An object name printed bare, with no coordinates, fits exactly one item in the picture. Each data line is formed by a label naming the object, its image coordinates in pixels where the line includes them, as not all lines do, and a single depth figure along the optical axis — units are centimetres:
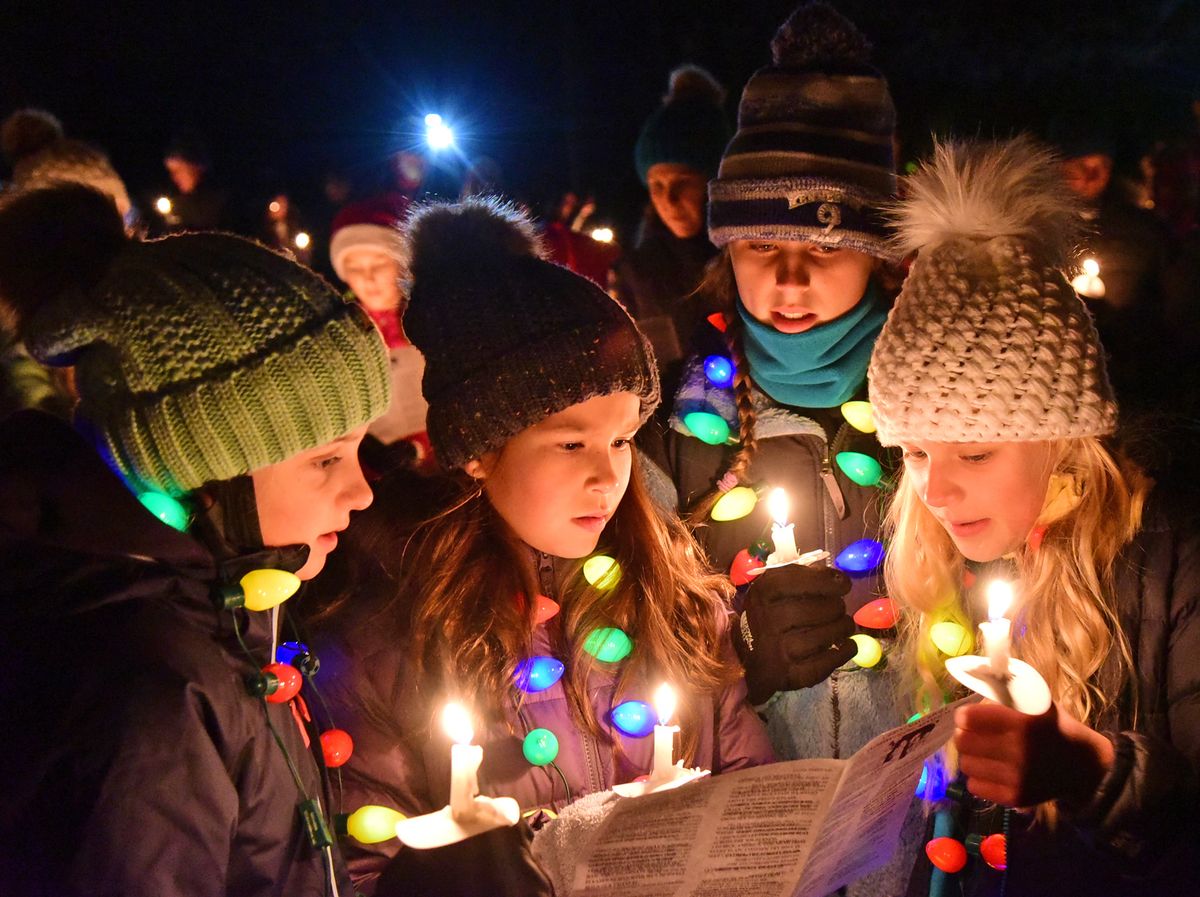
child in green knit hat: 89
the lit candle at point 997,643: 95
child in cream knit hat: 104
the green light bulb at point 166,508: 100
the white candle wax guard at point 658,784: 105
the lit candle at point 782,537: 125
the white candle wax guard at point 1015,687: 95
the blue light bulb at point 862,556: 135
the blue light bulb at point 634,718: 121
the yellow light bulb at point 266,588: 100
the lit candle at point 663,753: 107
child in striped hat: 138
